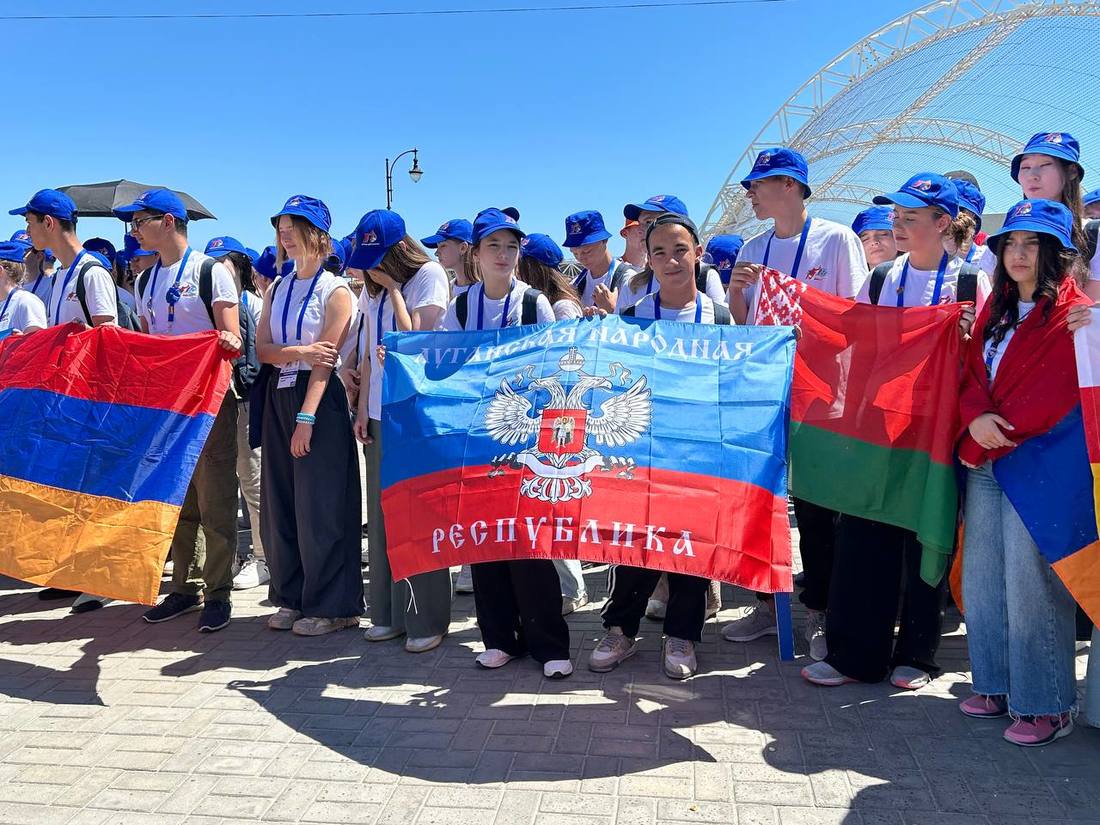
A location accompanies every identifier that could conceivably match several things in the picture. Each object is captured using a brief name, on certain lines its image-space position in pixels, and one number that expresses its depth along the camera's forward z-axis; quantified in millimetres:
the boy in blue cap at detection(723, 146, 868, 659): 4379
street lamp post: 21109
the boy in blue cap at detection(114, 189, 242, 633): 4781
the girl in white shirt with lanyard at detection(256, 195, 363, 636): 4562
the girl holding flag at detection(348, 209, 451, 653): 4445
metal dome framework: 28641
